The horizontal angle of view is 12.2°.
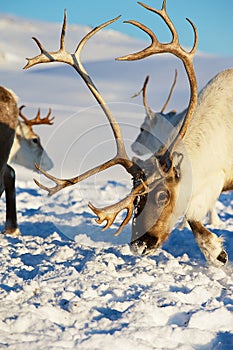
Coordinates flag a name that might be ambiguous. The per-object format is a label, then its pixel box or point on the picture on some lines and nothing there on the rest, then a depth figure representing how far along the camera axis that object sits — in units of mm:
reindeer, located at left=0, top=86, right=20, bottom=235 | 10990
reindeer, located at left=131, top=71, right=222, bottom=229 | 15696
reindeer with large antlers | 8764
